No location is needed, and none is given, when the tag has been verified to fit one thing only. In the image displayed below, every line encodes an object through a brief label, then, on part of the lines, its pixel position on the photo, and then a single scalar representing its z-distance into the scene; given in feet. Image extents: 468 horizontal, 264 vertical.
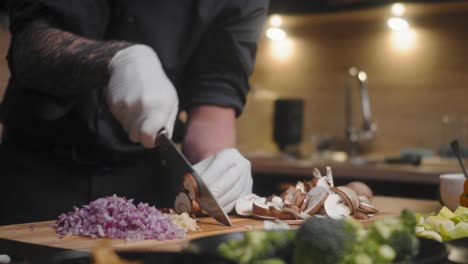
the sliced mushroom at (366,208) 5.27
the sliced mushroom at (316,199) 5.07
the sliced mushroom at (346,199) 5.15
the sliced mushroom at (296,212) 4.99
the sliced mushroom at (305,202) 5.14
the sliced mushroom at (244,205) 5.33
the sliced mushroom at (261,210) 5.18
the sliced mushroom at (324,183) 5.31
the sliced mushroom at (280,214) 5.08
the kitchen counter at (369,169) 9.66
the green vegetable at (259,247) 3.30
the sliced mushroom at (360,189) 5.82
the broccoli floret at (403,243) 3.34
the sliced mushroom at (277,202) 5.20
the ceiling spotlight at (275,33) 14.62
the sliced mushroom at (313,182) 5.33
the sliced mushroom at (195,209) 5.12
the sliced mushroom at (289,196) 5.16
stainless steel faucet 12.61
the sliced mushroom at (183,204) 5.16
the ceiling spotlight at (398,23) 13.03
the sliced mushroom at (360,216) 5.21
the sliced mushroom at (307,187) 5.33
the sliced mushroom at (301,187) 5.34
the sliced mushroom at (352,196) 5.17
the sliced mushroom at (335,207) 5.07
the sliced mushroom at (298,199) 5.14
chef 5.91
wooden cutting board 4.38
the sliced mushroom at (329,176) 5.39
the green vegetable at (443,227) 4.21
